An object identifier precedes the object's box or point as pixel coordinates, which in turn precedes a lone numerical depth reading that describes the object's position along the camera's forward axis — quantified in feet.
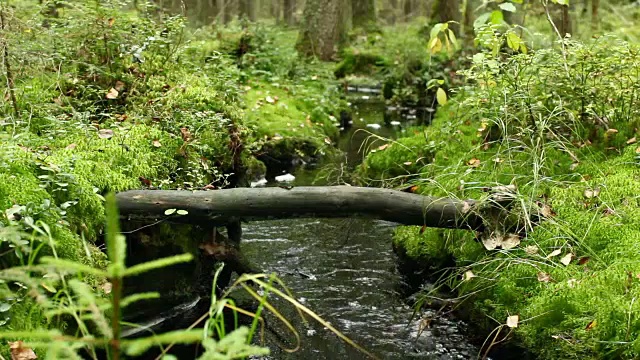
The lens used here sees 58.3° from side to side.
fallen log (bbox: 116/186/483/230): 13.66
